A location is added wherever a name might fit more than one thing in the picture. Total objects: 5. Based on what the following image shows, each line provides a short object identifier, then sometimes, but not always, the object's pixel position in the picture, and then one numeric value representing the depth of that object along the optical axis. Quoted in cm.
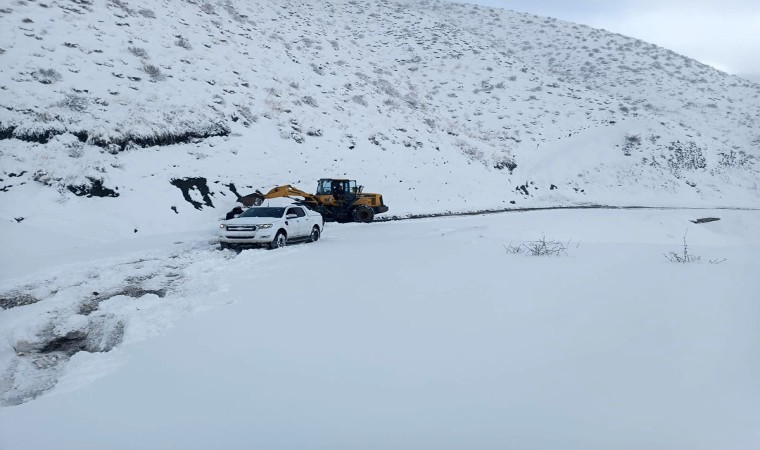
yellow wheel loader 2291
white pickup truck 1473
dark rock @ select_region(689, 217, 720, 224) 2446
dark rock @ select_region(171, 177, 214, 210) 1964
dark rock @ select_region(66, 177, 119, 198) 1680
